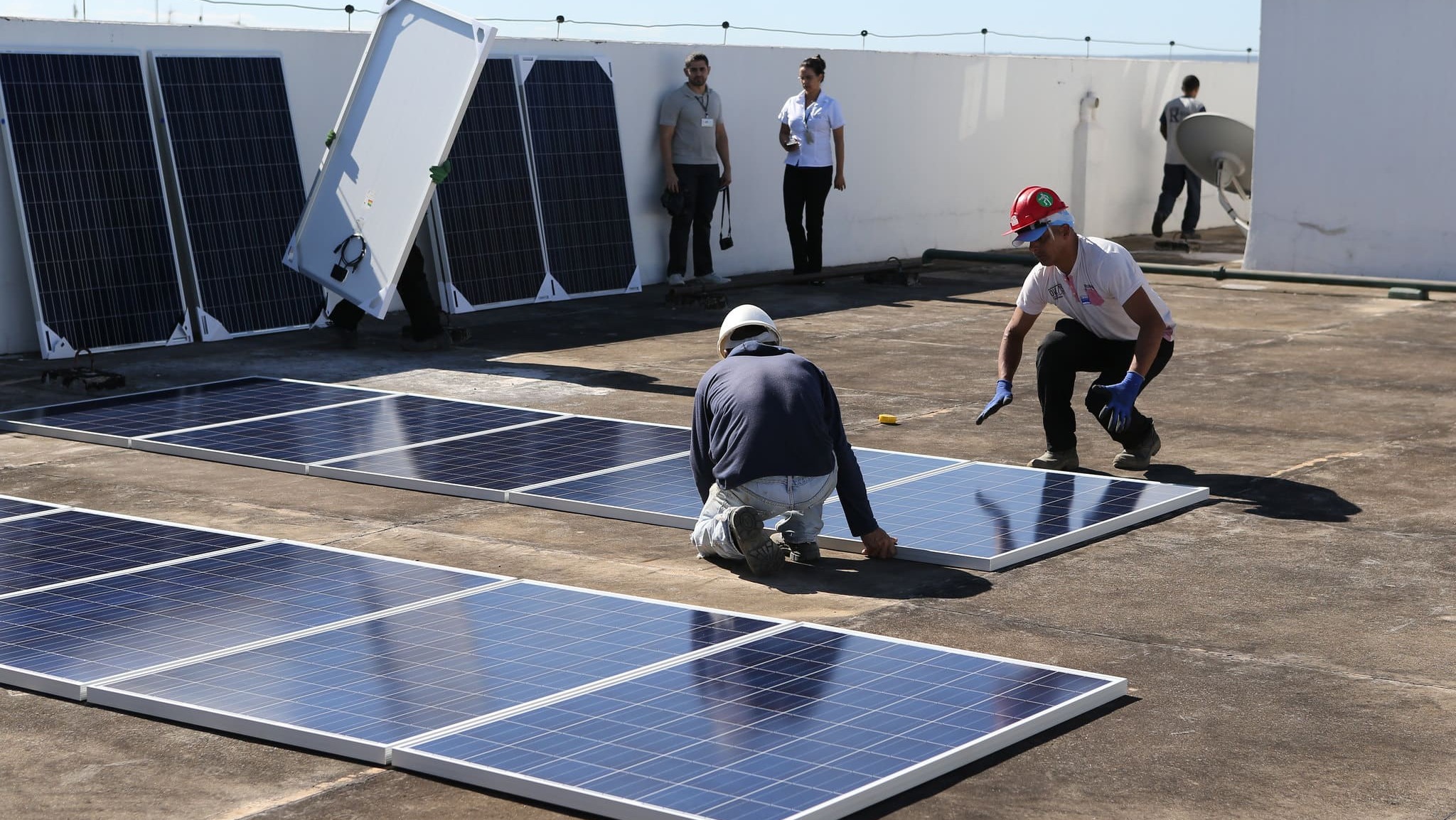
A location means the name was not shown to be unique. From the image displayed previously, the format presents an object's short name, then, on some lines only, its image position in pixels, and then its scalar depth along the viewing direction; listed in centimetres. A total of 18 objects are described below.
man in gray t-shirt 1686
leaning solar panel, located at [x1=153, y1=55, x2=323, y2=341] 1384
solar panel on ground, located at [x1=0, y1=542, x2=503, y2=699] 594
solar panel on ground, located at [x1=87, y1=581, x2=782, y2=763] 532
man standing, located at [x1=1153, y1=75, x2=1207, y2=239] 2234
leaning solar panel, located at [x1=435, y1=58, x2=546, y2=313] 1543
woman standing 1691
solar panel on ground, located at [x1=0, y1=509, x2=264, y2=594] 711
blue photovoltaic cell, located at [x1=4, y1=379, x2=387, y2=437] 1038
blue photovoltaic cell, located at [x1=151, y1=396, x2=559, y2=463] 965
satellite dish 2023
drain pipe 1681
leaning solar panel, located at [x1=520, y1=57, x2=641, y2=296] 1630
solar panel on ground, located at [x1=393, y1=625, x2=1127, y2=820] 472
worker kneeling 705
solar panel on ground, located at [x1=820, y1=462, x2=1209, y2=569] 741
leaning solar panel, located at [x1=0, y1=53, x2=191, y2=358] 1298
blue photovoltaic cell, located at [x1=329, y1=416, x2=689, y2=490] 896
